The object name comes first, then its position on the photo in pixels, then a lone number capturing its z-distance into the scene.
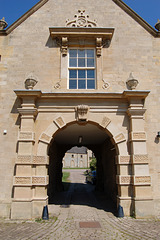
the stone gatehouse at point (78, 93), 7.38
